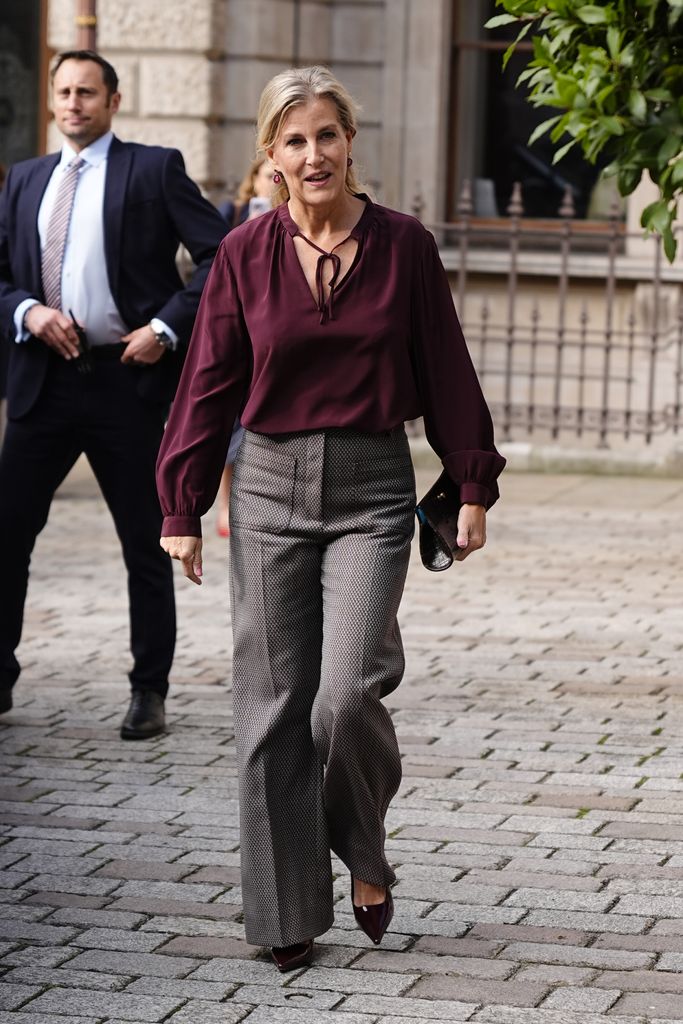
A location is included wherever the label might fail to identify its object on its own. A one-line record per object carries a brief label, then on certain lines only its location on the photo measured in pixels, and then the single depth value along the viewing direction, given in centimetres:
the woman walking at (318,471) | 712
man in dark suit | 1051
